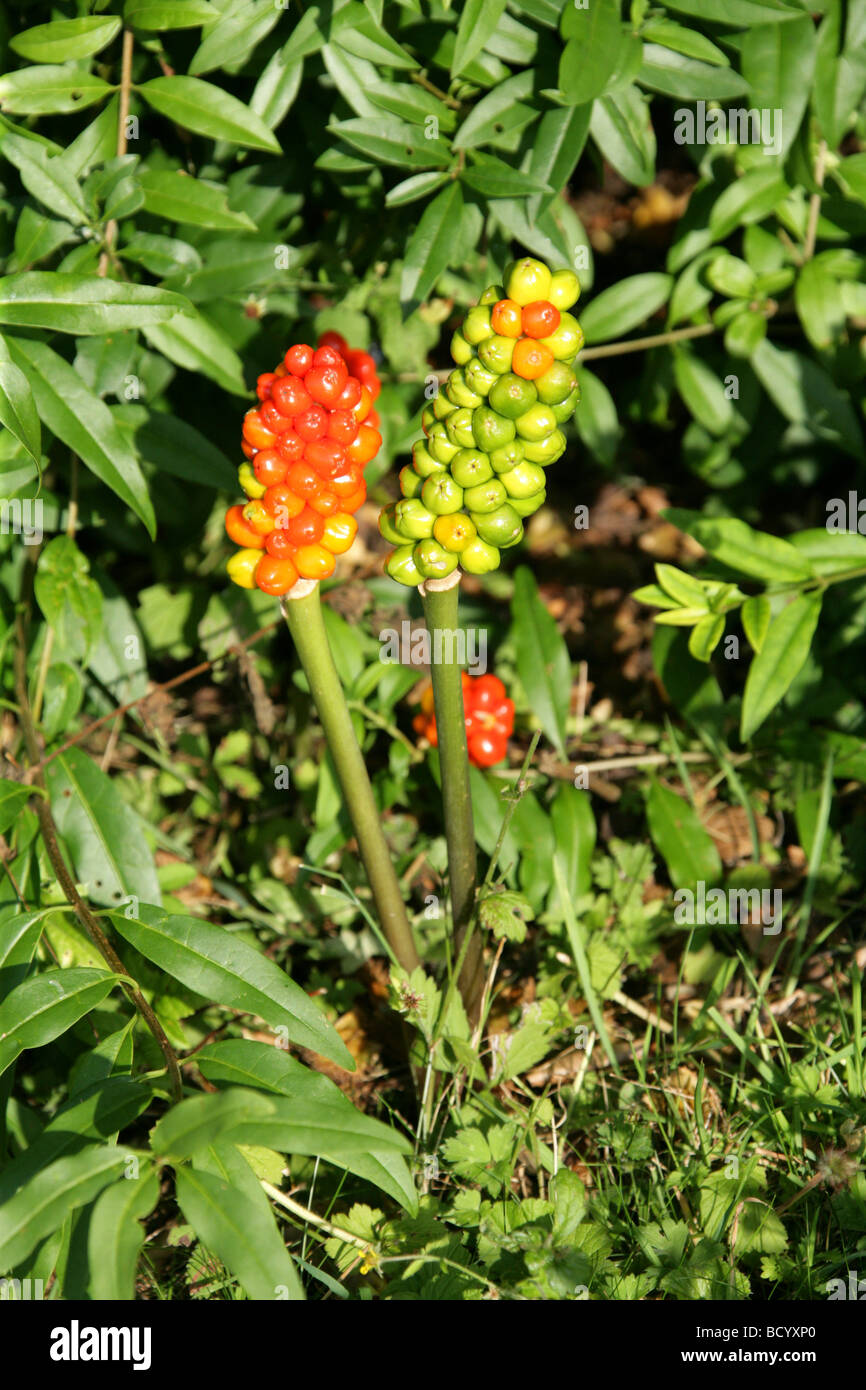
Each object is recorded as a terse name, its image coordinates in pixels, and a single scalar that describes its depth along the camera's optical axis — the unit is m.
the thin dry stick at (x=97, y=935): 0.67
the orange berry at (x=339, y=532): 0.67
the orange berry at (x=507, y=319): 0.64
